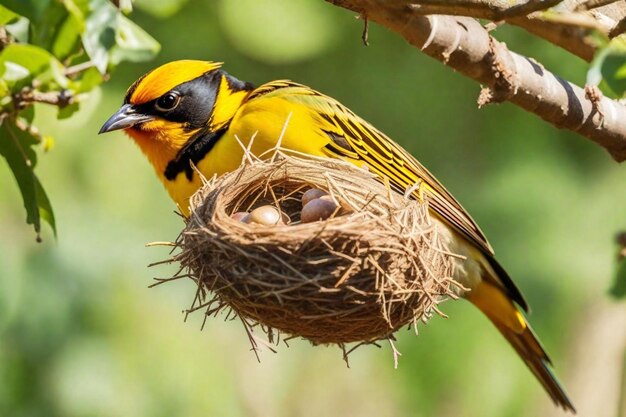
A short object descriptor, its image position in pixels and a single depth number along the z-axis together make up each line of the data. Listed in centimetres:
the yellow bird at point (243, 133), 877
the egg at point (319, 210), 772
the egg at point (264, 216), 779
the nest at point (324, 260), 727
